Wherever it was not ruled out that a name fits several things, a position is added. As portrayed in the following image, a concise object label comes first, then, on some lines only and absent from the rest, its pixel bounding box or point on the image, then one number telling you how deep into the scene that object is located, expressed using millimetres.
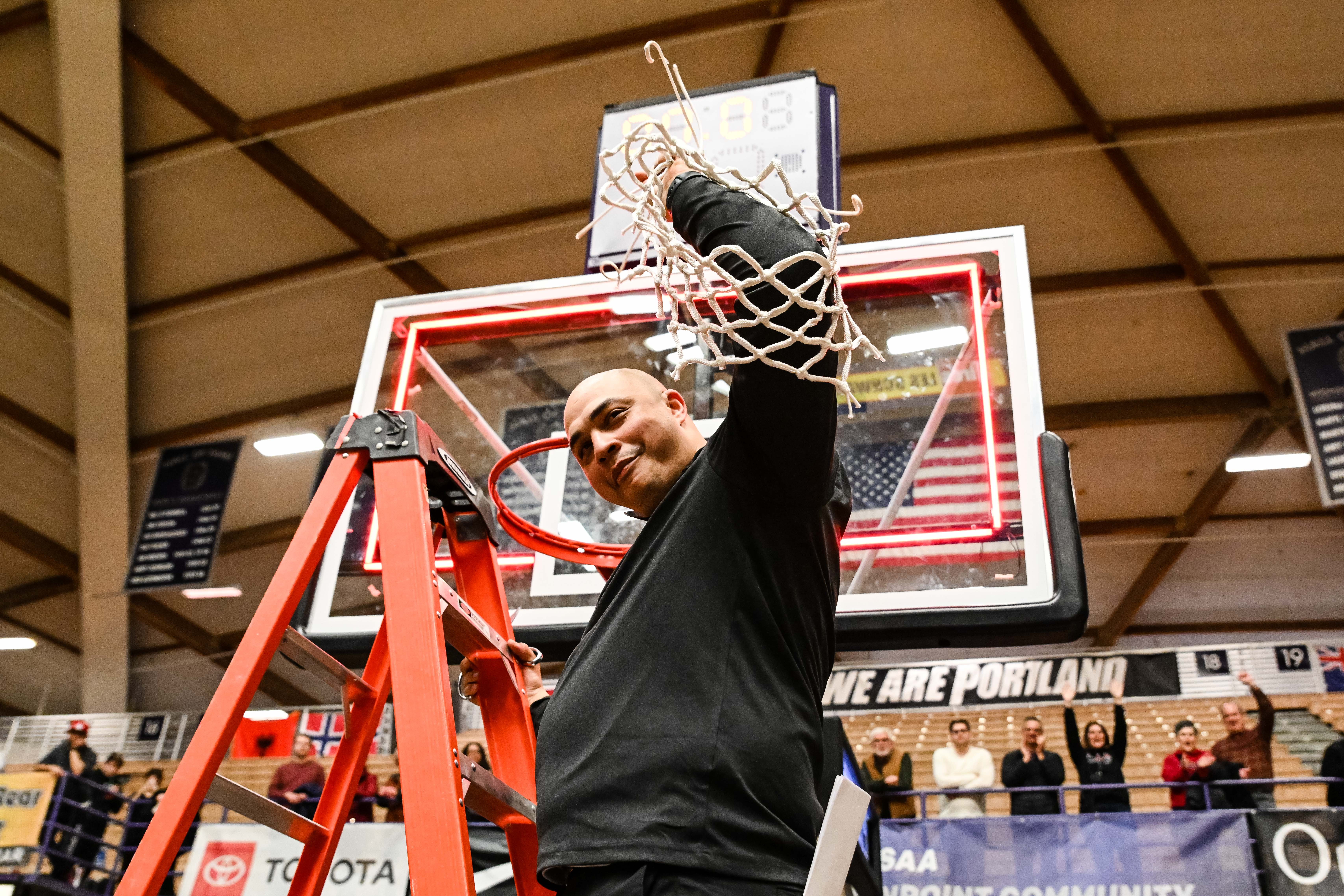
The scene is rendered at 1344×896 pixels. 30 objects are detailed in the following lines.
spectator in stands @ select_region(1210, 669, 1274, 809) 7496
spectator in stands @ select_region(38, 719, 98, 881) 7402
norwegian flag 11961
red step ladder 1457
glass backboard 2816
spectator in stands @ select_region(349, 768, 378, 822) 8242
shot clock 3926
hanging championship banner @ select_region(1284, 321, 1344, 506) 8117
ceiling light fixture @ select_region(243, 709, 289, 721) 10133
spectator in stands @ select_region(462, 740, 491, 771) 9056
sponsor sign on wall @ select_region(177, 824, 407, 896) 6352
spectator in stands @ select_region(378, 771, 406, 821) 7968
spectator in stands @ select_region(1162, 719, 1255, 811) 7047
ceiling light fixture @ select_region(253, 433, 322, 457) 10664
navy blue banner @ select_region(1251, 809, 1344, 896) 5648
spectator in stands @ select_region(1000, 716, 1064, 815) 7270
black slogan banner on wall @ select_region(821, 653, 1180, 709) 10680
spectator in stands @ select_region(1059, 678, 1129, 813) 7148
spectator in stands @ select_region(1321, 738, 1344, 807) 6551
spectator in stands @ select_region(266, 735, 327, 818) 7824
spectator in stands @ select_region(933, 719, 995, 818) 7703
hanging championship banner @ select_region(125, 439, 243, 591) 9844
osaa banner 5828
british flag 10414
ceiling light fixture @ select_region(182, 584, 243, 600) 12773
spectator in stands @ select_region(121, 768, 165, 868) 7891
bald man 1303
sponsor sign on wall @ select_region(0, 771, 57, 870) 7141
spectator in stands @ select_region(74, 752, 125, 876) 7547
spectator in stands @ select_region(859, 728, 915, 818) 7492
